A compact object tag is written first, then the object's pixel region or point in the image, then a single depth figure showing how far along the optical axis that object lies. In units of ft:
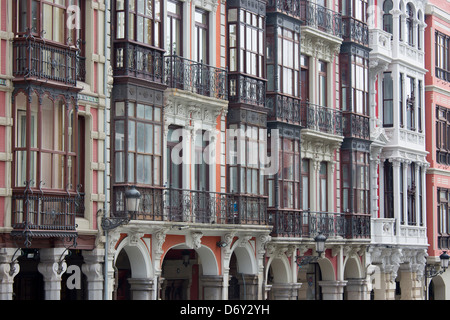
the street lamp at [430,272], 143.43
